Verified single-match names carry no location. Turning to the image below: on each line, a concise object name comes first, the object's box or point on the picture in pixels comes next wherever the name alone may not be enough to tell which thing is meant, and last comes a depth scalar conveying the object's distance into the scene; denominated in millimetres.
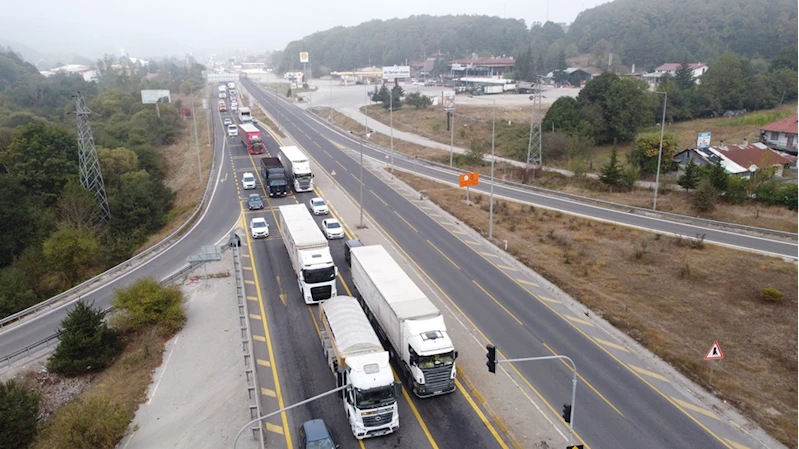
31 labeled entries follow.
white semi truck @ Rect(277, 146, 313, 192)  60375
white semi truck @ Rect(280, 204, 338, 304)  33188
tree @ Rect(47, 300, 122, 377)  29312
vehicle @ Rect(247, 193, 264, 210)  55312
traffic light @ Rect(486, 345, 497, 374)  20297
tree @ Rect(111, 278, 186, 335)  32625
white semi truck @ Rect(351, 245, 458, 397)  23781
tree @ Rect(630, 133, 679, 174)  65812
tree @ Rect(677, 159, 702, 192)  56188
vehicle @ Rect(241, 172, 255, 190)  63594
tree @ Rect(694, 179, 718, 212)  51469
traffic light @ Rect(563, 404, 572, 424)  19969
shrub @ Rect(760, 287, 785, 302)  34250
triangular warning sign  24391
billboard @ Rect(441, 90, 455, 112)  95250
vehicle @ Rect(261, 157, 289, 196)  58925
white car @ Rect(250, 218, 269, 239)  46844
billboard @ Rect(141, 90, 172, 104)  130375
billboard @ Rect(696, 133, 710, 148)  68250
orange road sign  52625
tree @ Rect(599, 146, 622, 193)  62469
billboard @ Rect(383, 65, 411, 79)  175825
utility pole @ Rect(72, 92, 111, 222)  59594
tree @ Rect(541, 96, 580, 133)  85688
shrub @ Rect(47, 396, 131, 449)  22141
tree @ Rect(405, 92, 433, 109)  134625
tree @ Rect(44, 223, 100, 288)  43688
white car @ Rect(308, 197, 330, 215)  53000
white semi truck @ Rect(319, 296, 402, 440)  21469
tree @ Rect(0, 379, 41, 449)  22344
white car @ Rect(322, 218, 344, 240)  46781
